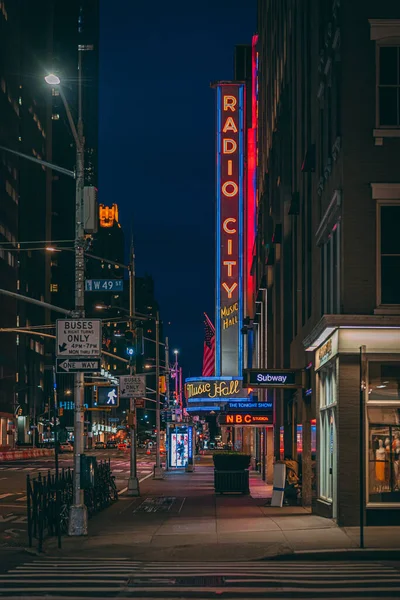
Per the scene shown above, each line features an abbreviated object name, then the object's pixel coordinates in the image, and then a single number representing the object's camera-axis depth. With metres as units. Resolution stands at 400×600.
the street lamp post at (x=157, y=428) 53.75
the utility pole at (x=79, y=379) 22.95
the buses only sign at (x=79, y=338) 22.58
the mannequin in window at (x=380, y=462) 22.97
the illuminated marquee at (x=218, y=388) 66.06
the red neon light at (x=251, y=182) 65.44
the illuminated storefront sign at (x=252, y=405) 42.50
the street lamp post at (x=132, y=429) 37.56
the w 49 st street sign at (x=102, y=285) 28.62
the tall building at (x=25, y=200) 136.25
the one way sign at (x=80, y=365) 22.55
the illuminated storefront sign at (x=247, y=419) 41.84
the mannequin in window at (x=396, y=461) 22.94
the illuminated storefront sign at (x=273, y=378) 31.31
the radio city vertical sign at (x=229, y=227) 66.38
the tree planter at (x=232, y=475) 37.81
